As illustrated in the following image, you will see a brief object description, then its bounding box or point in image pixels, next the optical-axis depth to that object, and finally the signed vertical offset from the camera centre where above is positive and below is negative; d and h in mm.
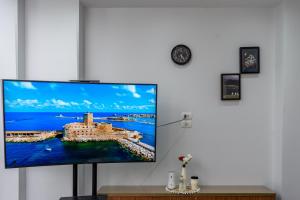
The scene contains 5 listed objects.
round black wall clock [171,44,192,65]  2844 +441
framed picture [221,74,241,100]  2822 +117
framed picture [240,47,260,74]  2824 +379
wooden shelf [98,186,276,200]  2516 -922
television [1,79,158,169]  2128 -1
